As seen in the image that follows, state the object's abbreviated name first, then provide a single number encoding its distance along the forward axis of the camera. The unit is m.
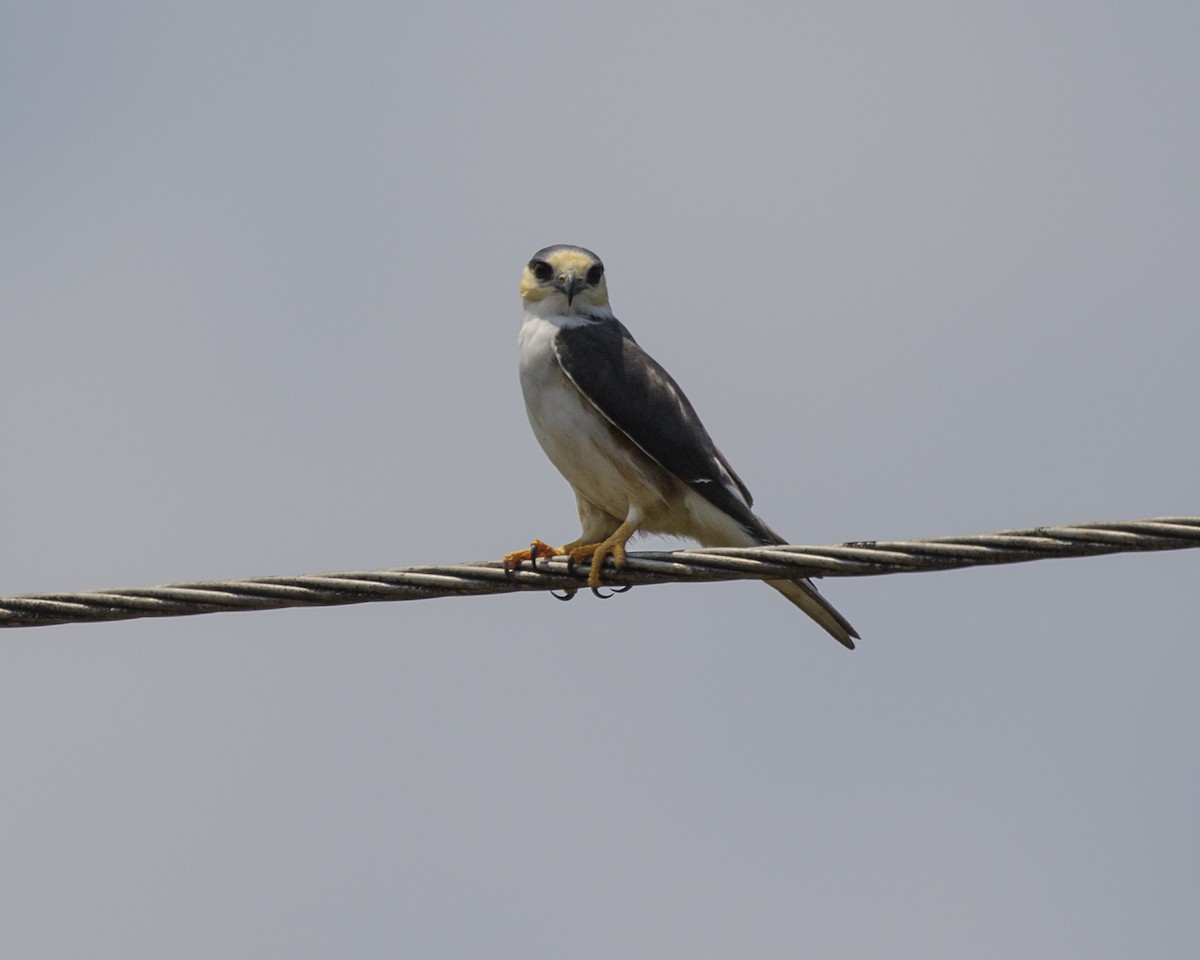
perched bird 15.09
